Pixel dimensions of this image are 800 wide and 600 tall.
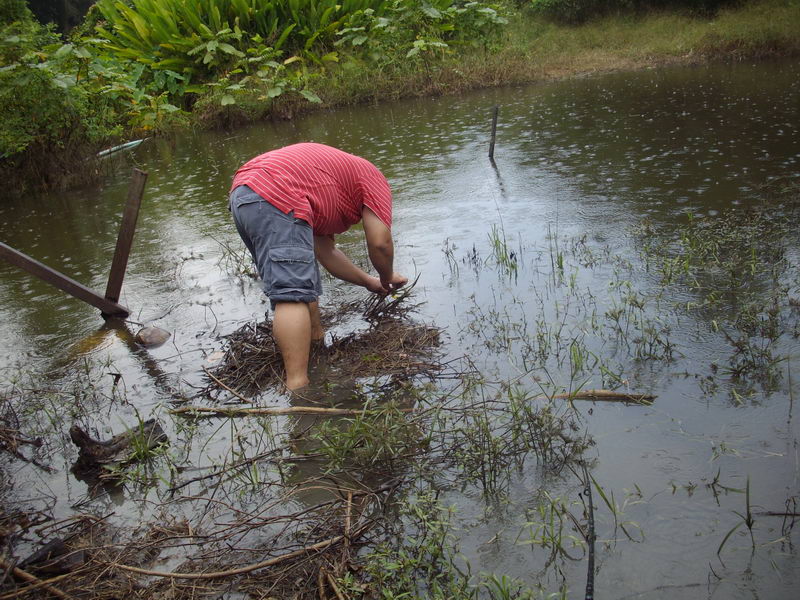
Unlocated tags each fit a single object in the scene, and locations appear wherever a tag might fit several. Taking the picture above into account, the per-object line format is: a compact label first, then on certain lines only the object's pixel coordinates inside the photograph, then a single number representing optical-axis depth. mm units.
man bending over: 3584
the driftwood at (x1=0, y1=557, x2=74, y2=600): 2303
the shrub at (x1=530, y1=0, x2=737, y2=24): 17797
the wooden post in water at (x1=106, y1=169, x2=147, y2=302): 4855
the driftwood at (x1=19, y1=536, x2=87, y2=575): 2455
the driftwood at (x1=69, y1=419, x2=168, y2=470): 3236
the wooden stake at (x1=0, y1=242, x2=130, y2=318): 4504
